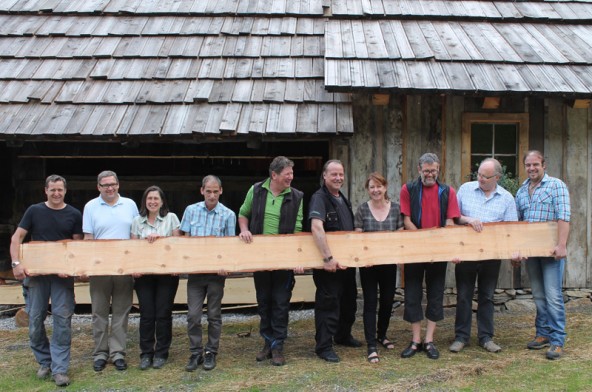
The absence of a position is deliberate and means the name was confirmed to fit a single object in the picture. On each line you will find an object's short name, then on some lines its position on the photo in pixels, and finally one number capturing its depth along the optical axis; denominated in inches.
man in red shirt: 194.9
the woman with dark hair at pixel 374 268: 195.0
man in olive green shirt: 192.1
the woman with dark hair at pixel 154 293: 189.3
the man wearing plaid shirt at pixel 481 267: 198.8
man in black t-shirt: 180.5
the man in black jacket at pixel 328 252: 185.6
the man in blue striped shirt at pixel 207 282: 189.2
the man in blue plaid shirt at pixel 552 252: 192.2
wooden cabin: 256.5
